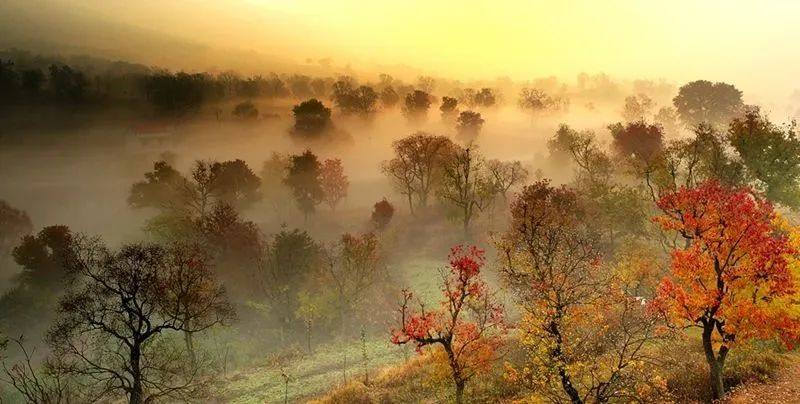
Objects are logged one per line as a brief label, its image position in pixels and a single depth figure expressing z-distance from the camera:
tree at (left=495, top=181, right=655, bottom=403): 26.38
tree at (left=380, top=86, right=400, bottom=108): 153.12
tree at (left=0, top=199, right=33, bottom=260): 102.38
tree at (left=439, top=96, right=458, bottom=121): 145.12
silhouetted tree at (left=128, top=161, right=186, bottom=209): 105.62
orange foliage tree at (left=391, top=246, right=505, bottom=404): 32.31
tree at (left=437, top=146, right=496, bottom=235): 87.00
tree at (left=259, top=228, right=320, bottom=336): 75.31
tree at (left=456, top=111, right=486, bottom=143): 136.25
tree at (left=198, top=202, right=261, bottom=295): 80.00
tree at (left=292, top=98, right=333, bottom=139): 129.25
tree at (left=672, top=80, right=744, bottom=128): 132.62
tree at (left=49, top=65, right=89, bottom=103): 126.89
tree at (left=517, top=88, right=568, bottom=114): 160.62
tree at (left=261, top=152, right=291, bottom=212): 118.06
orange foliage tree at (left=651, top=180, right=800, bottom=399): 28.16
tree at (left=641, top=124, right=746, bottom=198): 66.44
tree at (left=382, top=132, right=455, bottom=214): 99.38
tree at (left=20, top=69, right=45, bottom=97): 126.25
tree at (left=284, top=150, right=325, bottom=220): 105.94
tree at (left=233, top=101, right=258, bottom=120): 145.88
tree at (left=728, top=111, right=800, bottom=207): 62.78
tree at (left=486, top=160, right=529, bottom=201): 94.29
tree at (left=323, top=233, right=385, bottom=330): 74.44
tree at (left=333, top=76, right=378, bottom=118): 142.38
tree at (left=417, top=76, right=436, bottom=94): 172.62
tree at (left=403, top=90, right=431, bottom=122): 147.75
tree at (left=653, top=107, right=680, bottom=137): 145.00
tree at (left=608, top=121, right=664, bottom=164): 96.56
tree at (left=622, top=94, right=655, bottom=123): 153.75
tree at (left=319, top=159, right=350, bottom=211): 108.44
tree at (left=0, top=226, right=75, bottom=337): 75.19
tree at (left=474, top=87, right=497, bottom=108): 158.88
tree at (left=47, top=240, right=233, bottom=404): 38.53
